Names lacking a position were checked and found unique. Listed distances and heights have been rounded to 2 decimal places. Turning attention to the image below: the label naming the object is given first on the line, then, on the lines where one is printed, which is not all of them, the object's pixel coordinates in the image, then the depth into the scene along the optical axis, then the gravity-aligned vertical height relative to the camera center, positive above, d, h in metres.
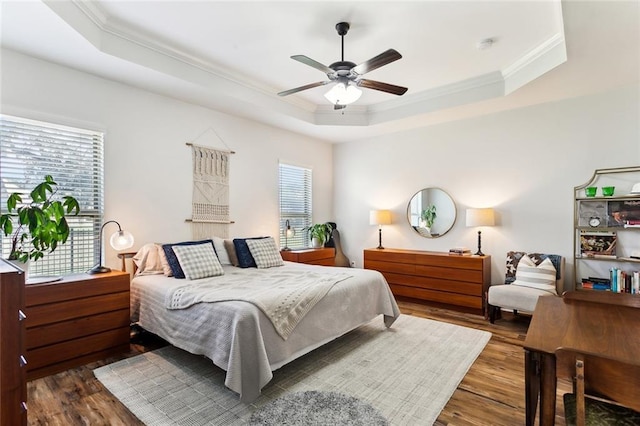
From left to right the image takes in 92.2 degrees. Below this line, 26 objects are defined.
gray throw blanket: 2.29 -0.64
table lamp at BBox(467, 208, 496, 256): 4.15 -0.02
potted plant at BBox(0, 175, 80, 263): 2.42 -0.06
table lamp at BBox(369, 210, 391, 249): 5.15 -0.03
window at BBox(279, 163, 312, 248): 5.26 +0.23
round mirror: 4.78 +0.05
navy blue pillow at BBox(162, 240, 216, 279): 3.12 -0.48
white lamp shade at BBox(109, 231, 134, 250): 3.01 -0.25
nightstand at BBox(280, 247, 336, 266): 4.78 -0.66
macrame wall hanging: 4.03 +0.30
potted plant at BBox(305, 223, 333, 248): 5.53 -0.33
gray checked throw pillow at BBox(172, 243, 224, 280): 3.10 -0.49
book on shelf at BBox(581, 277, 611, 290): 3.42 -0.77
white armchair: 3.40 -0.82
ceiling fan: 2.39 +1.17
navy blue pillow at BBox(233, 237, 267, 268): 3.80 -0.50
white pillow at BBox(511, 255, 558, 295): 3.53 -0.70
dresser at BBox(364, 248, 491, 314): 4.05 -0.86
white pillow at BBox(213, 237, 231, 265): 3.81 -0.46
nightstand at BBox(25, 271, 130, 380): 2.41 -0.90
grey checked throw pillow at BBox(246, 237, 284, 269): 3.80 -0.48
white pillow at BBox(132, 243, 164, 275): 3.29 -0.50
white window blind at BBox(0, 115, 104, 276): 2.71 +0.41
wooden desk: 1.13 -0.50
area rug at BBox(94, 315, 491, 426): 1.99 -1.27
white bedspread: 2.03 -0.89
